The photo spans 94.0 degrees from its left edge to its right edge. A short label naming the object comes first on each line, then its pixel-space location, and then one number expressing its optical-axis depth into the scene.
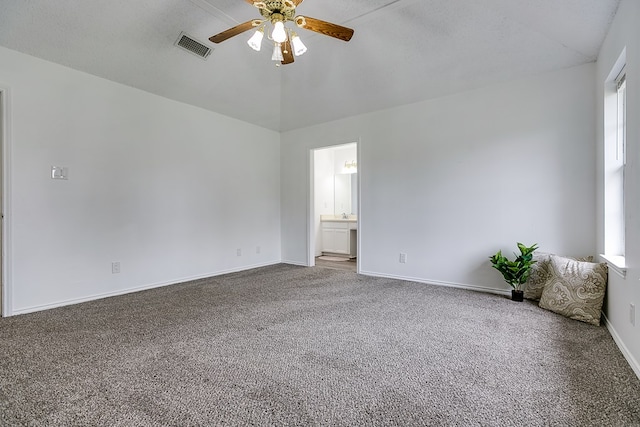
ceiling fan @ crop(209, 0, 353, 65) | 2.10
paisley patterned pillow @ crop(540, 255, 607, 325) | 2.41
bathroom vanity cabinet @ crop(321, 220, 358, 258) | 6.17
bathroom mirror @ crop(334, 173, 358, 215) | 6.77
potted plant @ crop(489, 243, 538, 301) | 2.95
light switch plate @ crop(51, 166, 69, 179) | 2.89
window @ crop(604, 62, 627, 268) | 2.51
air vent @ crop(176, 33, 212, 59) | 3.00
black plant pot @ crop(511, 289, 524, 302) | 3.05
